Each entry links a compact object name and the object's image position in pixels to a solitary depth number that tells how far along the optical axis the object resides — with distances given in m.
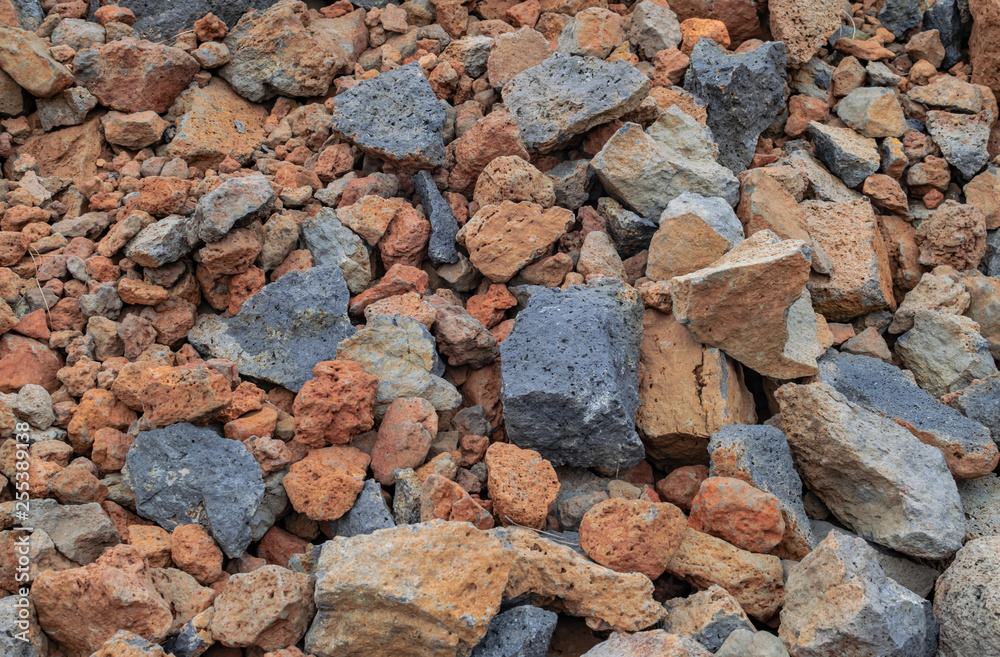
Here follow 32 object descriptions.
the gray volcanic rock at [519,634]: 2.49
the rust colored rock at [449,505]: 2.84
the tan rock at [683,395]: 3.27
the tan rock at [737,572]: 2.73
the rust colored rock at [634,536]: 2.73
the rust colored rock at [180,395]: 3.04
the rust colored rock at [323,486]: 2.97
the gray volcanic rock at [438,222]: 3.89
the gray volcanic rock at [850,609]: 2.41
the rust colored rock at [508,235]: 3.76
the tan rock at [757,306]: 3.10
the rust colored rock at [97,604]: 2.53
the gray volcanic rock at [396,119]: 4.10
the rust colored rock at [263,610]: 2.54
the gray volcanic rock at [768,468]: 2.91
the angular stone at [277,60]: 4.60
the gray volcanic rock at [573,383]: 3.05
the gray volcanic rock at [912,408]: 3.14
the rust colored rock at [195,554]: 2.86
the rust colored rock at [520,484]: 2.93
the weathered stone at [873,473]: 2.87
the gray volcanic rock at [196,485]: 2.94
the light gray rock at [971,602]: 2.47
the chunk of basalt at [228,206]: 3.51
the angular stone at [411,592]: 2.40
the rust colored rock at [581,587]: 2.61
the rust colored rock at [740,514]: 2.76
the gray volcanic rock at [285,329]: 3.47
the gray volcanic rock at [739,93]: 4.35
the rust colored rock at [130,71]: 4.32
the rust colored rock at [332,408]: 3.12
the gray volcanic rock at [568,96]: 4.20
